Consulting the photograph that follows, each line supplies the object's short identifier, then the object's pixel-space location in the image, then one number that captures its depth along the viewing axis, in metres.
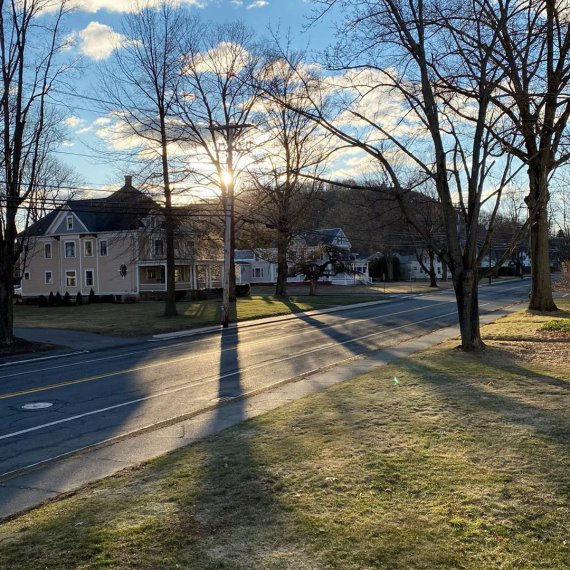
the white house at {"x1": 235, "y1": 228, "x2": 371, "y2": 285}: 76.94
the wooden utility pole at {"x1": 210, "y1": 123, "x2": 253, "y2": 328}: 26.45
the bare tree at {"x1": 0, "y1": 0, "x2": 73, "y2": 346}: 19.25
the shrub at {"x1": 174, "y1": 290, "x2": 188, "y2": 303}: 47.52
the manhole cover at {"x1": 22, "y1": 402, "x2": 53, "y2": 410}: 10.18
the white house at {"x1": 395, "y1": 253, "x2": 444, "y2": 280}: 106.75
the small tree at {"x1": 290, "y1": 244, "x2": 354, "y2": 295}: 50.62
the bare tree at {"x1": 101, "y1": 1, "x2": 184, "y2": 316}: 30.33
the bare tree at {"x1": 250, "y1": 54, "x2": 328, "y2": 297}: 41.44
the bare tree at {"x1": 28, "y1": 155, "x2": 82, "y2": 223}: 19.80
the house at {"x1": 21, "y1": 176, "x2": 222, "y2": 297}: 49.22
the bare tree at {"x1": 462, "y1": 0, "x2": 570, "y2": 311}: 12.30
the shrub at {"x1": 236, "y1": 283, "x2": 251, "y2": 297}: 48.12
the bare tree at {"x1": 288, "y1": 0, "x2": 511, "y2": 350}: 13.27
